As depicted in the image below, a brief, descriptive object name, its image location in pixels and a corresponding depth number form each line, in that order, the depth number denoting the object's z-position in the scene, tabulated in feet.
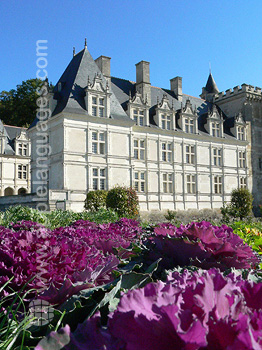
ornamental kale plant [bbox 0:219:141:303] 6.17
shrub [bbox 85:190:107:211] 66.49
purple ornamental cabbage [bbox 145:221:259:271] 6.83
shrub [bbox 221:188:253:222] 84.30
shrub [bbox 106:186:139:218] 55.77
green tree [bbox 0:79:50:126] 153.52
